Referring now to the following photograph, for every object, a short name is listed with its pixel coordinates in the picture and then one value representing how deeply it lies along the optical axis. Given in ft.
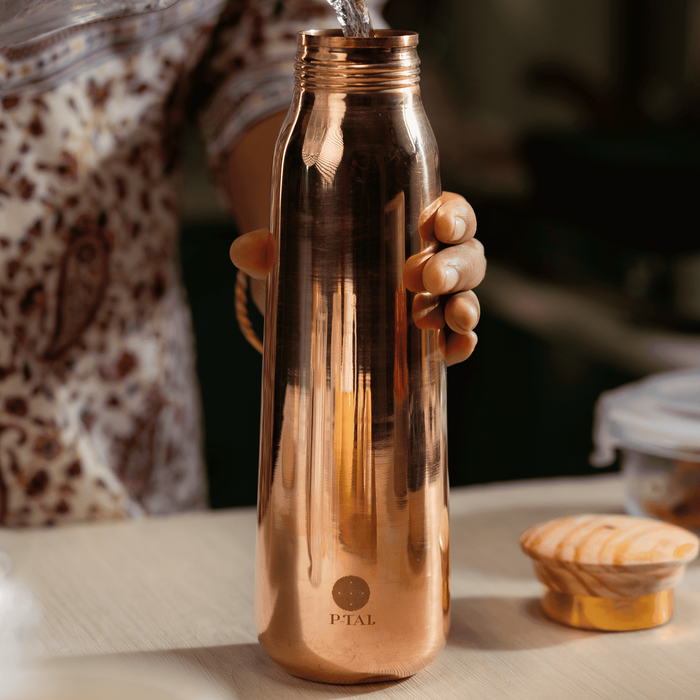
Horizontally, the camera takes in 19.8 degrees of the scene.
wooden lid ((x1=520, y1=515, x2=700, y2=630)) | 2.64
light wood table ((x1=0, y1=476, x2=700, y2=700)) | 2.56
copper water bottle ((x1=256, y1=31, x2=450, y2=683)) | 2.42
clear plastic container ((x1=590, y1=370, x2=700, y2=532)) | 3.04
